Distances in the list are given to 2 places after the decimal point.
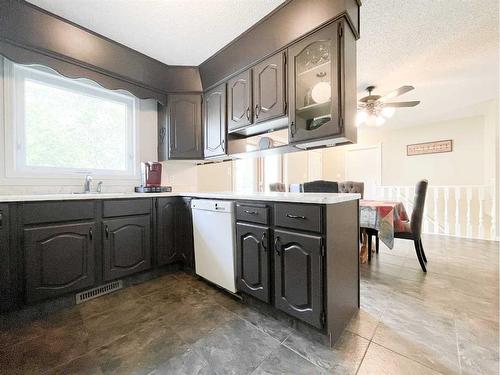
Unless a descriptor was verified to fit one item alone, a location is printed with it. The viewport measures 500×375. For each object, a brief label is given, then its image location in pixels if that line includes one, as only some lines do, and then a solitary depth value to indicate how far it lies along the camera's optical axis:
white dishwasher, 1.72
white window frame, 1.79
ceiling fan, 2.88
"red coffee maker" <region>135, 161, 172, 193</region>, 2.39
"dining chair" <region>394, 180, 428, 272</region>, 2.32
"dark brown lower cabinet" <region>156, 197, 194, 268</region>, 2.18
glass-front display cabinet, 1.57
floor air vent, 1.74
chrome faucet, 2.08
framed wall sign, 4.66
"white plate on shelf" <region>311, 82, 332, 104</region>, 1.64
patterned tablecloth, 2.24
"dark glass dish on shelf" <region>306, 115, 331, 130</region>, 1.66
